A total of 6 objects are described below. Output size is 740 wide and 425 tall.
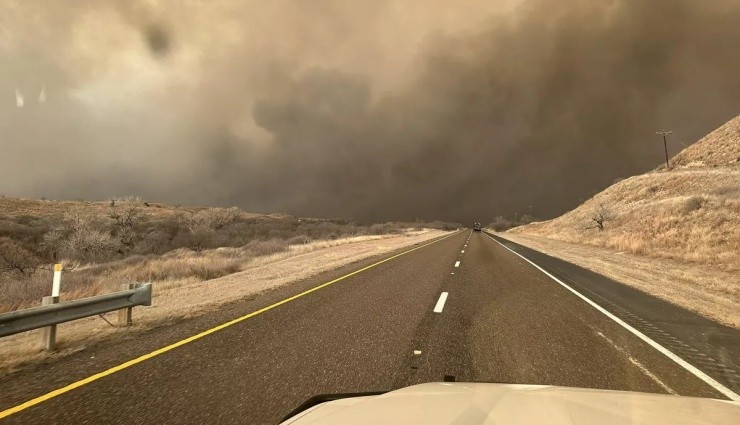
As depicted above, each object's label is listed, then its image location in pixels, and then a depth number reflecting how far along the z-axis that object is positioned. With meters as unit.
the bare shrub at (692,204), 28.25
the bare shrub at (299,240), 41.91
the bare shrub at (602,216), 43.03
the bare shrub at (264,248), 28.87
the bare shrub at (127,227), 36.25
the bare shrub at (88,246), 30.78
